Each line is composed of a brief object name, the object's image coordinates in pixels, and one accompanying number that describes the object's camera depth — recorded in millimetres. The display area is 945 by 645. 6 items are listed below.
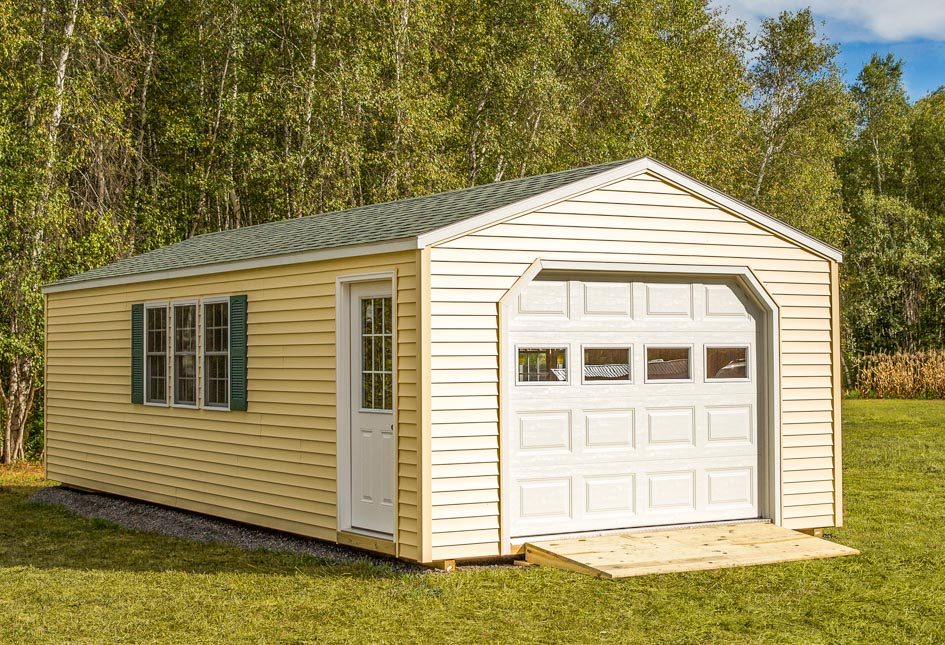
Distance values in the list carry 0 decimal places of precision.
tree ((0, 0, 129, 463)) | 16141
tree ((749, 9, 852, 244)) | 33344
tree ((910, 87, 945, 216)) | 40438
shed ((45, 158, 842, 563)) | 8664
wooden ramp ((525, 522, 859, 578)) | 8219
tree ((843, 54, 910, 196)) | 41000
